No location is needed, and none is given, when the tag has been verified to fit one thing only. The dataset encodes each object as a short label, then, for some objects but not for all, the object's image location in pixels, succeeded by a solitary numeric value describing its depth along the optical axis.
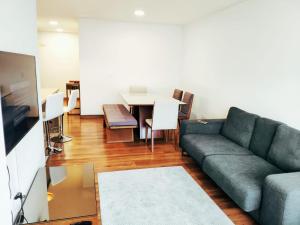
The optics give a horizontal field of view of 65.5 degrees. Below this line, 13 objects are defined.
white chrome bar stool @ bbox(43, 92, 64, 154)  3.41
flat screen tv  1.46
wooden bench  4.02
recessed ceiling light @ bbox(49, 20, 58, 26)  6.17
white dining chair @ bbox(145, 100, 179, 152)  3.83
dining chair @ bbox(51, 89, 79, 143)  4.29
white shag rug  2.23
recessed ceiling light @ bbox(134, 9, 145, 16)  4.67
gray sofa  1.86
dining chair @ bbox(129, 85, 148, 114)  5.84
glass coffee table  1.73
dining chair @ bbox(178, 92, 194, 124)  4.72
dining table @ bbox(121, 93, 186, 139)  4.24
